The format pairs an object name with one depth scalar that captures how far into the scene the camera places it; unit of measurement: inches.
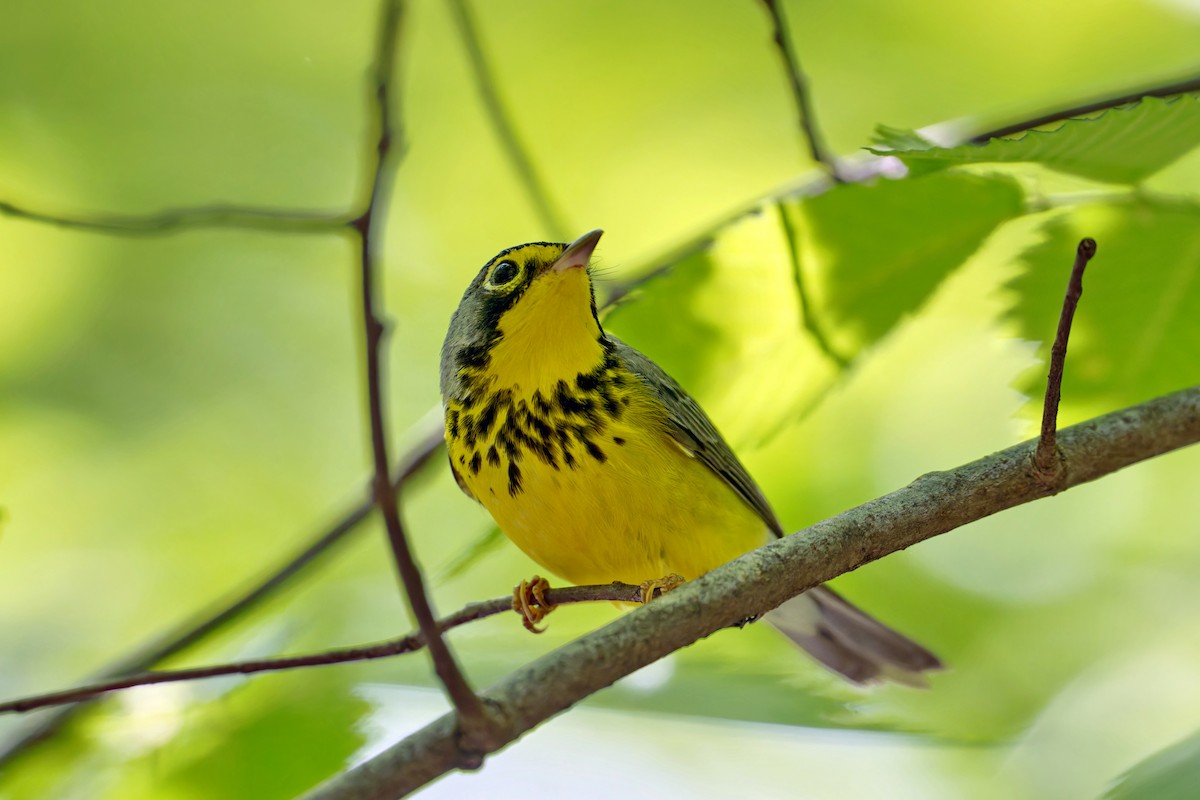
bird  263.3
